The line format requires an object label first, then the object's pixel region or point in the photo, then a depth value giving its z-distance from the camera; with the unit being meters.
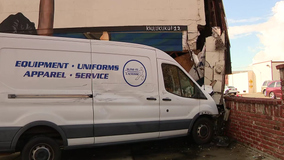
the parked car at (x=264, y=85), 22.07
